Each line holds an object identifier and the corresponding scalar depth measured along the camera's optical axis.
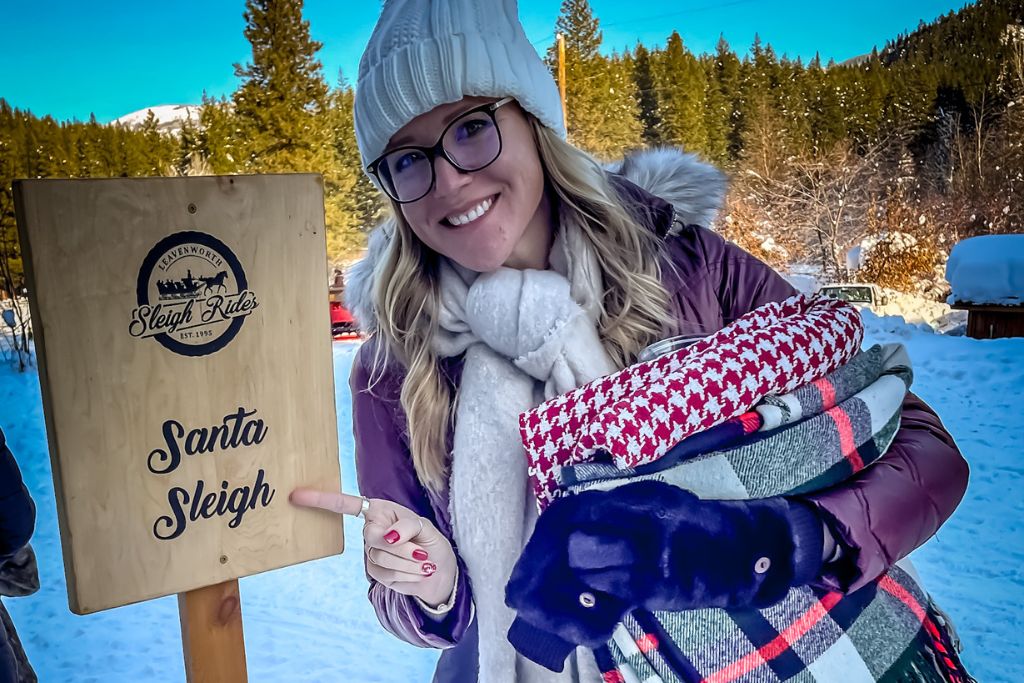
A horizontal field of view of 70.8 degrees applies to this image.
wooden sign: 0.76
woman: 0.98
